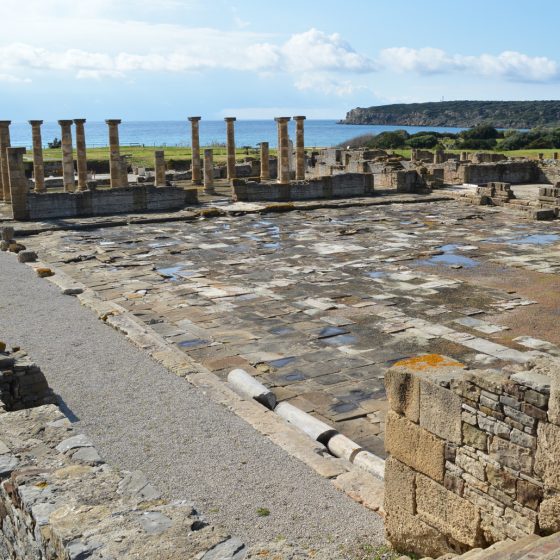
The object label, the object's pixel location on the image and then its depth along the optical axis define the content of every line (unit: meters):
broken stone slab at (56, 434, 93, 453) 6.82
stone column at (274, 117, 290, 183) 37.22
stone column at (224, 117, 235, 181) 40.25
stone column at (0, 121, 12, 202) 32.59
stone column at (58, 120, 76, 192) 34.50
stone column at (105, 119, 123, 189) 34.44
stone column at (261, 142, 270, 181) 41.56
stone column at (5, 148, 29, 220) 28.11
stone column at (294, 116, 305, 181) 39.59
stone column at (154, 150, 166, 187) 35.69
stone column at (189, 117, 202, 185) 38.97
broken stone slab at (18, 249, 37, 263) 20.64
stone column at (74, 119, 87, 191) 35.03
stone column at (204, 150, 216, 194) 37.06
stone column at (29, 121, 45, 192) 34.62
